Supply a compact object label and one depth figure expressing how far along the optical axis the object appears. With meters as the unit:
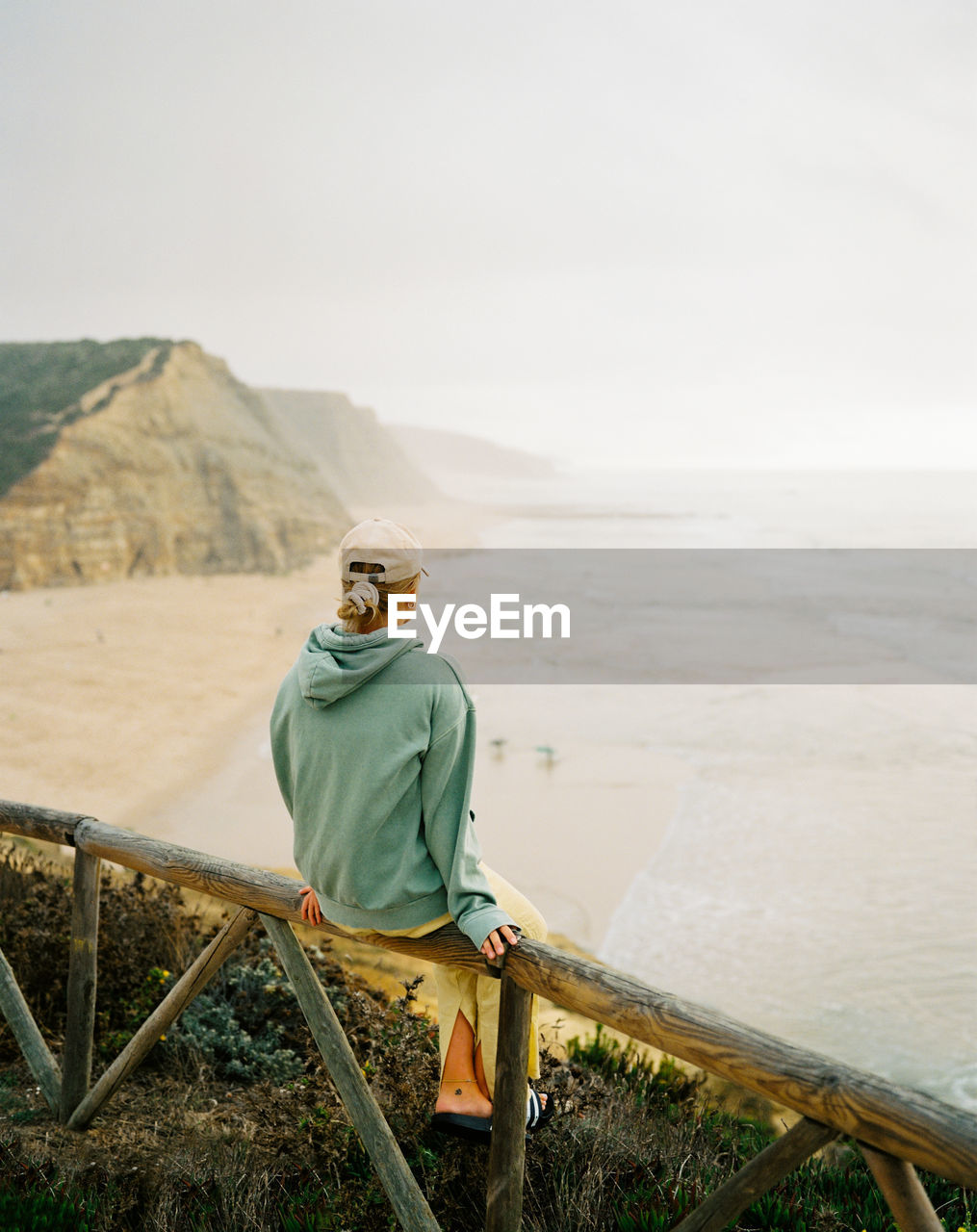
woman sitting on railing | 2.09
